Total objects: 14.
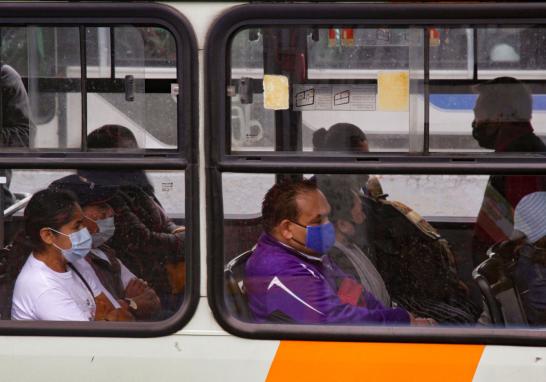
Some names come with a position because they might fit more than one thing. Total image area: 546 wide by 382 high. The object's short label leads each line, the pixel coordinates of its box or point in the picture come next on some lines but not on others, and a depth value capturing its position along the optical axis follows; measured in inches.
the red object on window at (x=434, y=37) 236.4
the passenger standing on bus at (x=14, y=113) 246.2
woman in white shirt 252.2
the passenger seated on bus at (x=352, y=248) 248.5
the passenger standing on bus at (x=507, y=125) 239.5
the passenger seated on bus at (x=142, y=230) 245.4
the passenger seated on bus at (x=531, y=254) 248.2
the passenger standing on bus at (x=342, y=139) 241.1
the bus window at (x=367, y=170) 237.6
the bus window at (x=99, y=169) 242.1
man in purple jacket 247.1
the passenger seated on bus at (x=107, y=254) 250.1
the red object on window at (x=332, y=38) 237.5
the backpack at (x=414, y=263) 248.8
